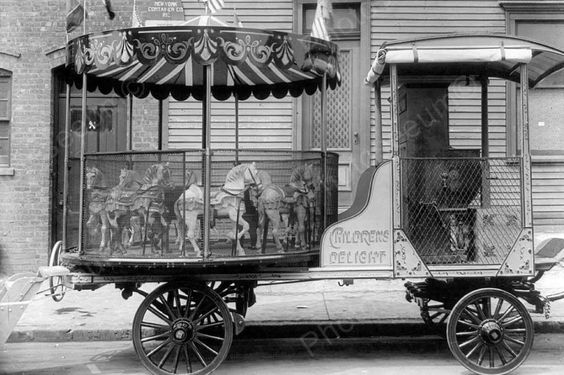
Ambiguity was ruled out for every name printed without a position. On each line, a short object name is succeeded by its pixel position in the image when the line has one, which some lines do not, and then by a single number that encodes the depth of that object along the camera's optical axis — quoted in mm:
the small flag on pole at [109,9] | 9341
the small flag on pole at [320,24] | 6871
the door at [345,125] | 11383
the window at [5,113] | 11305
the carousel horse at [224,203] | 5883
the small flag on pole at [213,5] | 7156
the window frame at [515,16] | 11312
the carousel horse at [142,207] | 5918
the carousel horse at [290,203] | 6070
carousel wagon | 5840
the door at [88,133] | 11398
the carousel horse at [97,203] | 6023
